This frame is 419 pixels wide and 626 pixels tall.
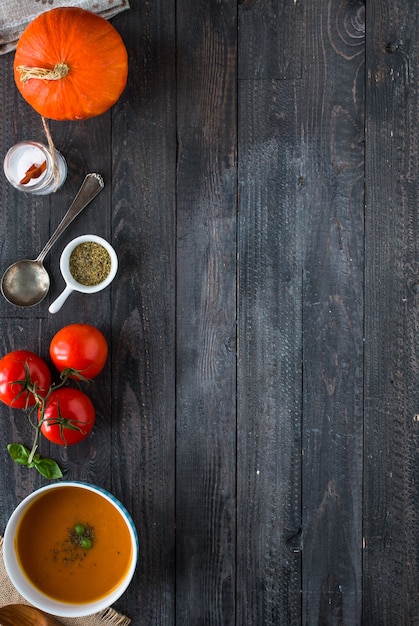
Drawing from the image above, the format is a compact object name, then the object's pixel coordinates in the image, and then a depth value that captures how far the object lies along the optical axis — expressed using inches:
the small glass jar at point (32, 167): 45.1
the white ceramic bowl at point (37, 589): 42.4
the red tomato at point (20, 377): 43.8
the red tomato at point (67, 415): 43.3
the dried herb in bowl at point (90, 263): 46.1
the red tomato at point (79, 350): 43.7
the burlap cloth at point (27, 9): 45.5
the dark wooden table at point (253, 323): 47.1
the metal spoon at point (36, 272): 46.6
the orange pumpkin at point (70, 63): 40.2
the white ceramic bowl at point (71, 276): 45.5
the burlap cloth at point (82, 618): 46.8
